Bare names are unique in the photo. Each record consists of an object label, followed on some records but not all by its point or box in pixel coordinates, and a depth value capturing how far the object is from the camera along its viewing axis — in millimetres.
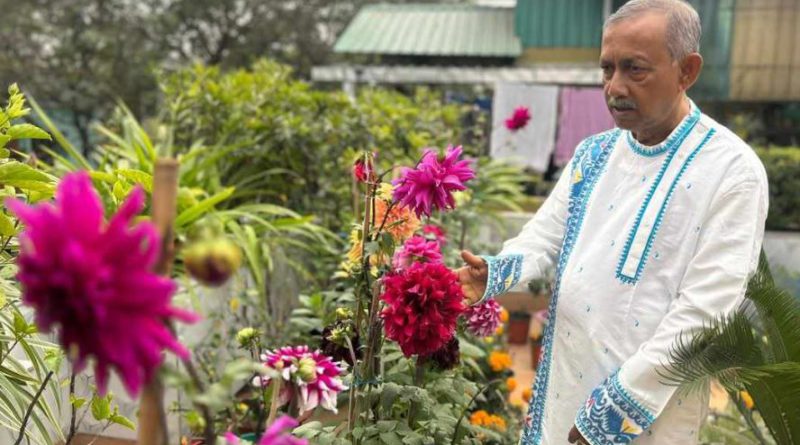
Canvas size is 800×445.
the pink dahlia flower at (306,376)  972
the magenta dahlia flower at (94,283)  491
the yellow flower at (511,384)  2975
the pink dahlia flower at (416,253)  1579
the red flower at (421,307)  1283
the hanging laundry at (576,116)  8750
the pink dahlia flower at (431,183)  1340
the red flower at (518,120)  3684
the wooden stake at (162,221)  579
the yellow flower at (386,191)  1540
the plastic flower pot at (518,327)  5031
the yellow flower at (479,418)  2416
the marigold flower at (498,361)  2949
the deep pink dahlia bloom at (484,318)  1736
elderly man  1344
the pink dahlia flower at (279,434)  637
